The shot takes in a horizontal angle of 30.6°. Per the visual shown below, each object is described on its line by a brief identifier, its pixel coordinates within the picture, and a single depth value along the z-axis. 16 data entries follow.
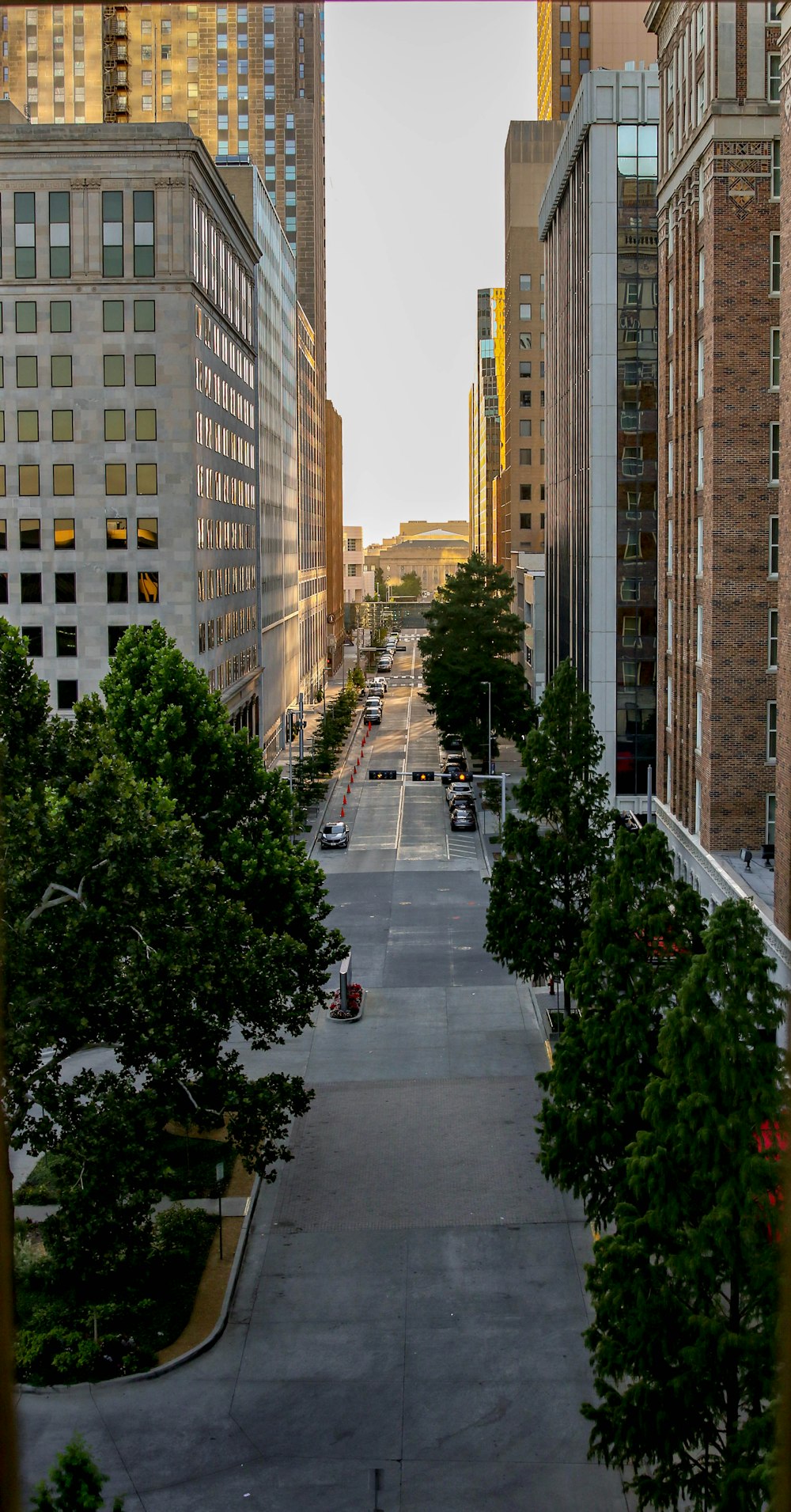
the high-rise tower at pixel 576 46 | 127.44
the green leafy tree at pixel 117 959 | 23.72
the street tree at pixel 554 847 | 36.84
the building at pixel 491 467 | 172.98
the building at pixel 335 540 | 180.62
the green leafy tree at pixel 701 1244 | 16.97
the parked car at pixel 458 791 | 82.50
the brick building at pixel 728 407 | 43.12
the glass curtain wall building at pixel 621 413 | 69.00
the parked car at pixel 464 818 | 77.88
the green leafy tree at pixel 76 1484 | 14.91
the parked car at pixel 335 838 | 72.19
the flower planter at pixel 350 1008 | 44.75
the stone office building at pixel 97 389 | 61.44
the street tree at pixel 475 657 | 88.94
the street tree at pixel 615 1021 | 22.88
